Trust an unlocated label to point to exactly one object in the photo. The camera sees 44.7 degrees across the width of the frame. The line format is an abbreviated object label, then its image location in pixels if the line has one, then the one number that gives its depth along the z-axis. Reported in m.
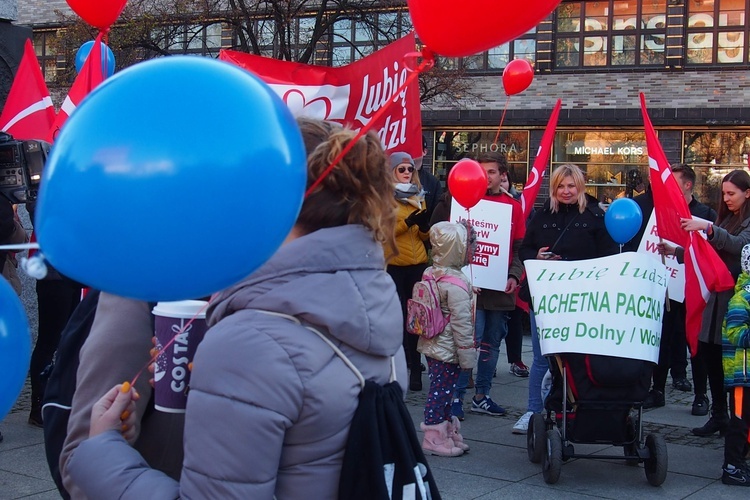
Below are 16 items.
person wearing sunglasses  7.21
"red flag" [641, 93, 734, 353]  6.16
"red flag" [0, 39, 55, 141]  7.33
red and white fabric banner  6.74
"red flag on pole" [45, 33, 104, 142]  4.83
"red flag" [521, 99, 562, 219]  8.25
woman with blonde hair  6.42
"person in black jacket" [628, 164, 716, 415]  7.39
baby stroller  5.18
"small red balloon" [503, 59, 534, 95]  7.98
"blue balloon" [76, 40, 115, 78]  4.94
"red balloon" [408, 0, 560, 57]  2.37
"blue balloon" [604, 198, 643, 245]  5.88
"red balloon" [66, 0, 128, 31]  4.35
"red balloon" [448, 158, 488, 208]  6.43
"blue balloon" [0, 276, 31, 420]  1.88
